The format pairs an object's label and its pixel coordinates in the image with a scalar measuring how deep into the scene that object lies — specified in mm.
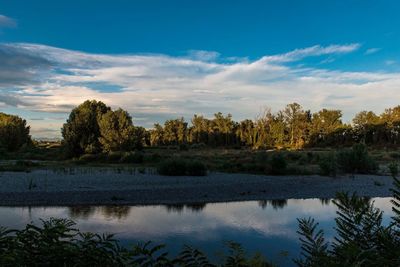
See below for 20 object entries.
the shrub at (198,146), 85750
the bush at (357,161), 36656
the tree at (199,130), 100688
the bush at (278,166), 35438
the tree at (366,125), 87250
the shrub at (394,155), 52200
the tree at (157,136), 108438
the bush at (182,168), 33219
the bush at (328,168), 34156
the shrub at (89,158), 47225
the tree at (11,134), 64375
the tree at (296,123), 95712
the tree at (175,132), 105562
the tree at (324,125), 92694
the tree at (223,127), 97625
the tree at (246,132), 93125
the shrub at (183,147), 76662
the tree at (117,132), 50656
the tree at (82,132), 51344
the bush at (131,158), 45156
